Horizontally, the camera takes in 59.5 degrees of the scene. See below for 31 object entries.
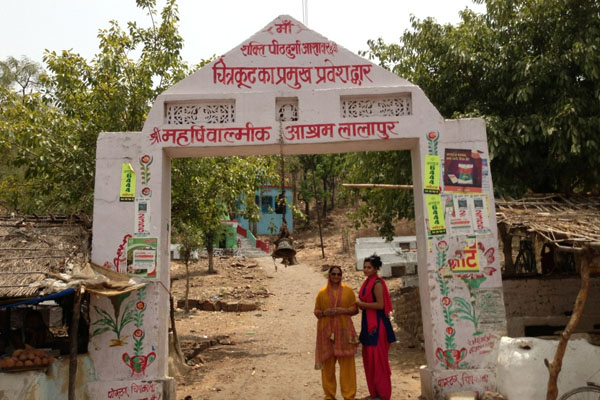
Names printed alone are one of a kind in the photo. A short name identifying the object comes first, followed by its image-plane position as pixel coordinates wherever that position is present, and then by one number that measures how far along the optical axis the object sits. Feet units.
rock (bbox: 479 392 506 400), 19.67
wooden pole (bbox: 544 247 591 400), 16.83
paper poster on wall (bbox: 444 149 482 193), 21.77
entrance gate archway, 20.94
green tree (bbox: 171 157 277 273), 33.32
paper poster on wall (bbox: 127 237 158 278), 21.34
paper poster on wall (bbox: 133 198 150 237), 21.62
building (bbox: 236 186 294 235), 123.75
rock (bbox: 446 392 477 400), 19.69
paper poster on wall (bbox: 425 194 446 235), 21.47
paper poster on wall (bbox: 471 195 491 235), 21.52
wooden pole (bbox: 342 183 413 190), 28.23
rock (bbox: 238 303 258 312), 58.44
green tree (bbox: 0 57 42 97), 80.45
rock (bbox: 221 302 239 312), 57.98
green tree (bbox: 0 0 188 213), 30.09
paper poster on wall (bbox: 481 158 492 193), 21.85
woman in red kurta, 20.80
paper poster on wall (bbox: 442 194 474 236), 21.50
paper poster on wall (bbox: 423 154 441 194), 21.72
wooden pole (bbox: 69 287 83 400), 18.97
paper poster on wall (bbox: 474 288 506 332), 20.99
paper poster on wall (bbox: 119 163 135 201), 21.76
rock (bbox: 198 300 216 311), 58.44
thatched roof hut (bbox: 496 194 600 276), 18.66
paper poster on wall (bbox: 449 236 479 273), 21.27
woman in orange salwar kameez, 20.81
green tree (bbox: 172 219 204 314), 55.23
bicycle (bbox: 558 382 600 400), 17.16
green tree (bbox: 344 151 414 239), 35.65
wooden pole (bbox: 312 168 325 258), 93.32
